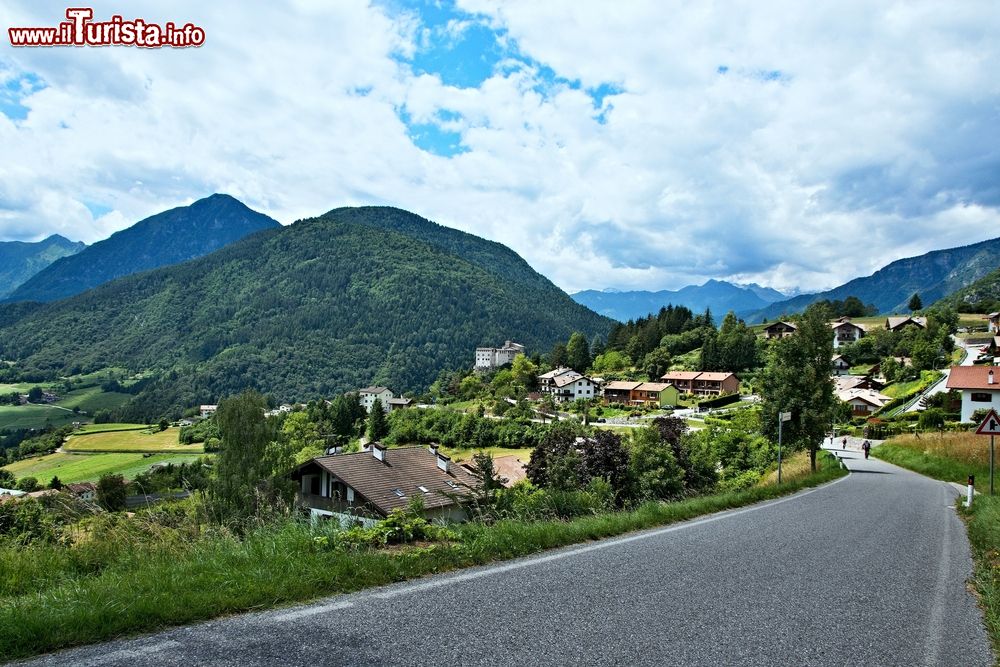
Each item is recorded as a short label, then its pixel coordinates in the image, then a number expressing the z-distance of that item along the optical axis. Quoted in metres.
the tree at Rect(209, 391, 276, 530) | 29.62
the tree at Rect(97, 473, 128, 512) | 21.16
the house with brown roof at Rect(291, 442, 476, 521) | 23.72
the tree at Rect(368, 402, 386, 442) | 84.81
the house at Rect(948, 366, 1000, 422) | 39.84
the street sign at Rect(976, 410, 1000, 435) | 13.77
